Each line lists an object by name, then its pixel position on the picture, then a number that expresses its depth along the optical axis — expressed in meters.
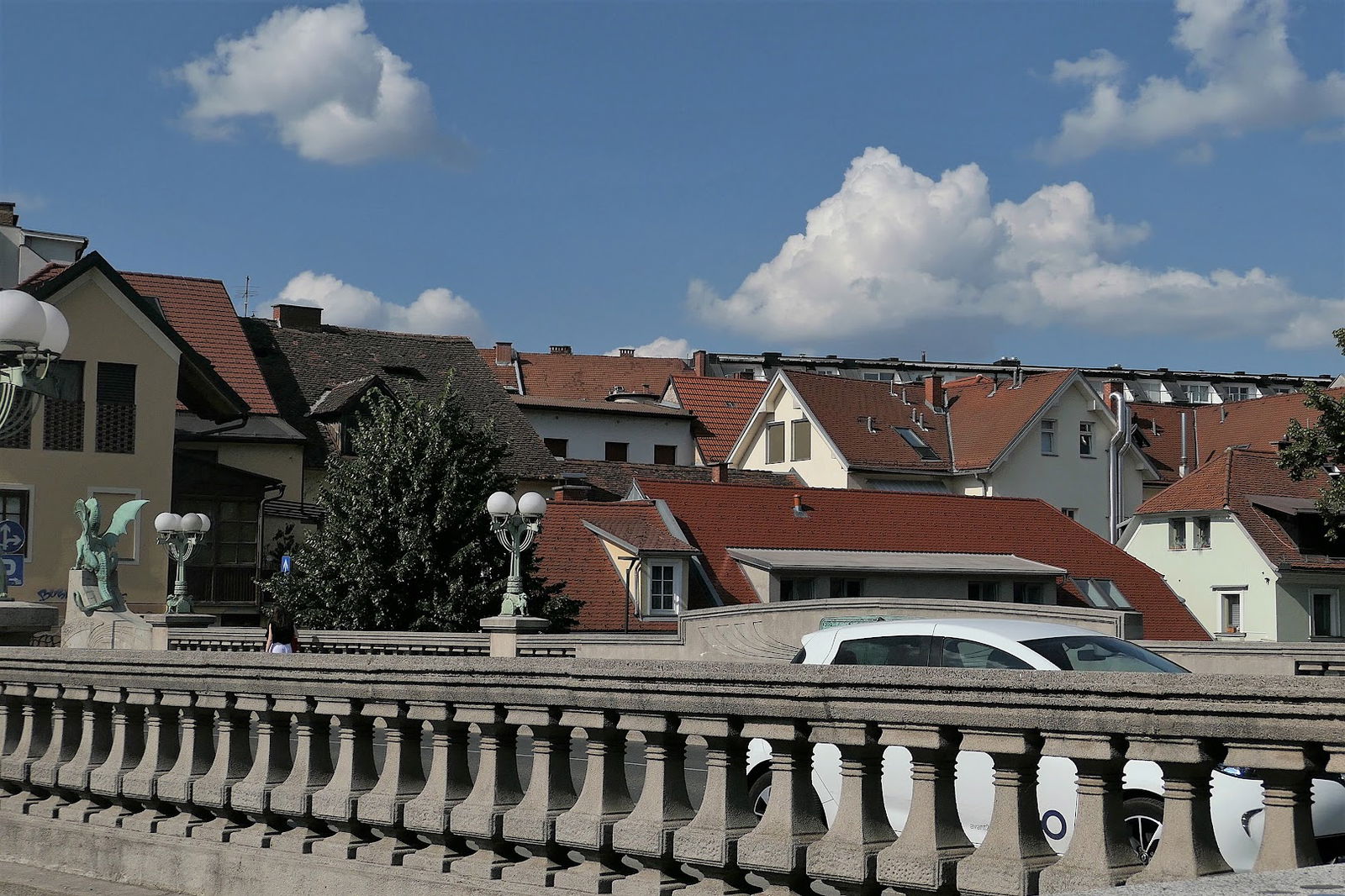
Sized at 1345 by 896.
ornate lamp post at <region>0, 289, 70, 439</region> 10.17
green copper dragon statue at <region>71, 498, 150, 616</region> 28.80
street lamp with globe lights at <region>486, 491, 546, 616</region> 26.55
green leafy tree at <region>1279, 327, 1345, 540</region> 45.31
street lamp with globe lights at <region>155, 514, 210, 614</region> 30.95
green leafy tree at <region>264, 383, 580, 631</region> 37.41
